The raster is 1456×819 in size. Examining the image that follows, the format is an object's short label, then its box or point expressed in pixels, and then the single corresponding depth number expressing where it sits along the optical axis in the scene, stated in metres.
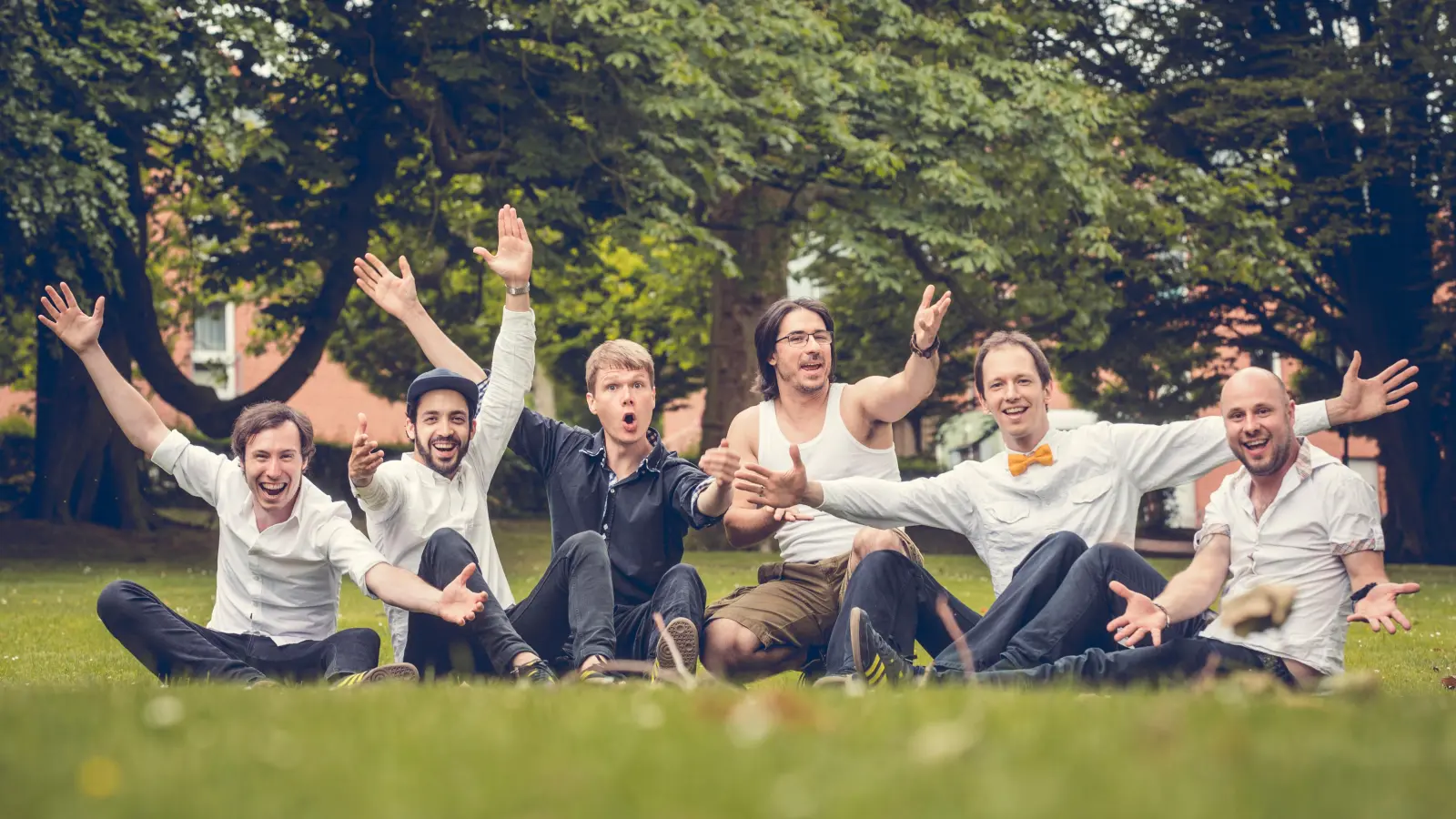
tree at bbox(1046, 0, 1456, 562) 22.20
